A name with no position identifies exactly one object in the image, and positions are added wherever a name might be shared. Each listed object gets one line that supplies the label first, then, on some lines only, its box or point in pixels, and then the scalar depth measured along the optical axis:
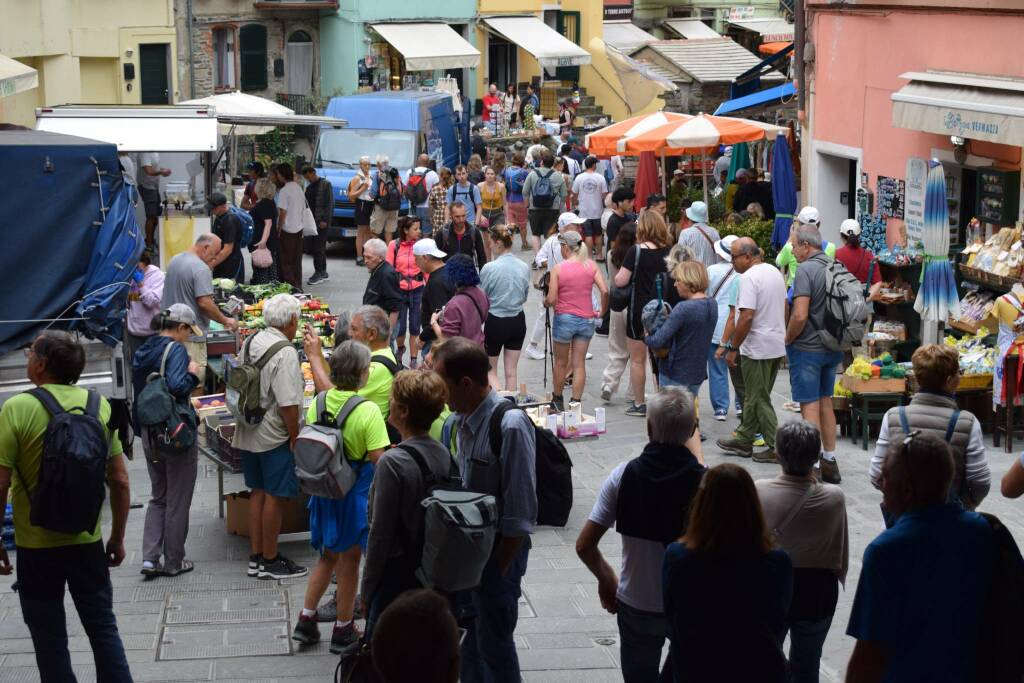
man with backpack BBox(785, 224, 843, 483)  10.30
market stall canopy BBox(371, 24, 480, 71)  35.94
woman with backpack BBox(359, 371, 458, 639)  5.61
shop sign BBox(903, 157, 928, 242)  14.73
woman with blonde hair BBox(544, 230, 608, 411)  12.42
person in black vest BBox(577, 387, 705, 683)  5.47
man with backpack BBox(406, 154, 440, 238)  21.38
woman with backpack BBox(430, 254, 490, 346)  11.02
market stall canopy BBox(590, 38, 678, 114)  30.80
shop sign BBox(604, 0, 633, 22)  45.81
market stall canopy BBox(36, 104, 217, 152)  15.86
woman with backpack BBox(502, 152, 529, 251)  22.36
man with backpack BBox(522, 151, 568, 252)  20.92
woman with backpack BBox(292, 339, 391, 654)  7.17
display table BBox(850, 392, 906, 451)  11.58
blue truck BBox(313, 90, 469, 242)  23.70
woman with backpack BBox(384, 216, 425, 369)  14.09
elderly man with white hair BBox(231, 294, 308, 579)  8.06
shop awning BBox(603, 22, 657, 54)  43.03
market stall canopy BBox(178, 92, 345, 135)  19.31
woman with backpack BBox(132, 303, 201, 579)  8.39
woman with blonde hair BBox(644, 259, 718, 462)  10.64
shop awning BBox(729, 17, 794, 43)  43.22
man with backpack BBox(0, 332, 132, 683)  6.20
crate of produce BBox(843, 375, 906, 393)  11.59
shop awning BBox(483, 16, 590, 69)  39.28
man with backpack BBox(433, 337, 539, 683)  5.90
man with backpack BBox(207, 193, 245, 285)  16.05
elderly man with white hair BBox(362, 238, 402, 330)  12.91
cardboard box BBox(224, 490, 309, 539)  9.30
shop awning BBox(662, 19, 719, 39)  45.22
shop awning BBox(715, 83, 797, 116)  22.28
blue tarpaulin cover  10.42
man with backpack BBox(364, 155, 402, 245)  20.47
